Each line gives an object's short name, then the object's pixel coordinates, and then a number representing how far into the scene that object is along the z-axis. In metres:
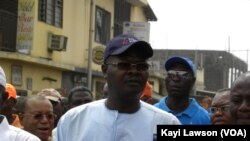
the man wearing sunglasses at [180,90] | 5.61
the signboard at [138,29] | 22.89
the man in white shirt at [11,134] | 3.80
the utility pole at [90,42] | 21.48
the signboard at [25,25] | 17.38
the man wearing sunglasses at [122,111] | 3.57
